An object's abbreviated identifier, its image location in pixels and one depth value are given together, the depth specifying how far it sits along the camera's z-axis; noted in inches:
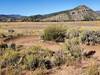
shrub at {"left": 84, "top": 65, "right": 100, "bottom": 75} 143.0
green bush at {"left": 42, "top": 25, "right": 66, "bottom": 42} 319.3
